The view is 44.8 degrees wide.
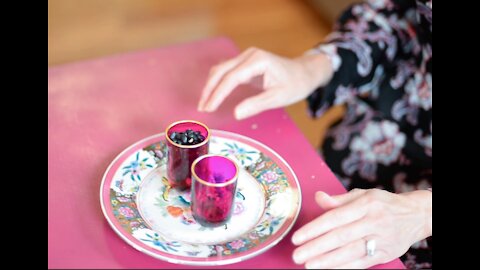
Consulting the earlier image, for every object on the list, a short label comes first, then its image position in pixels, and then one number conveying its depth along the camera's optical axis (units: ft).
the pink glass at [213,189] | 2.66
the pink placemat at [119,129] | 2.71
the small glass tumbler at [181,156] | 2.90
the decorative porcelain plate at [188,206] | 2.67
